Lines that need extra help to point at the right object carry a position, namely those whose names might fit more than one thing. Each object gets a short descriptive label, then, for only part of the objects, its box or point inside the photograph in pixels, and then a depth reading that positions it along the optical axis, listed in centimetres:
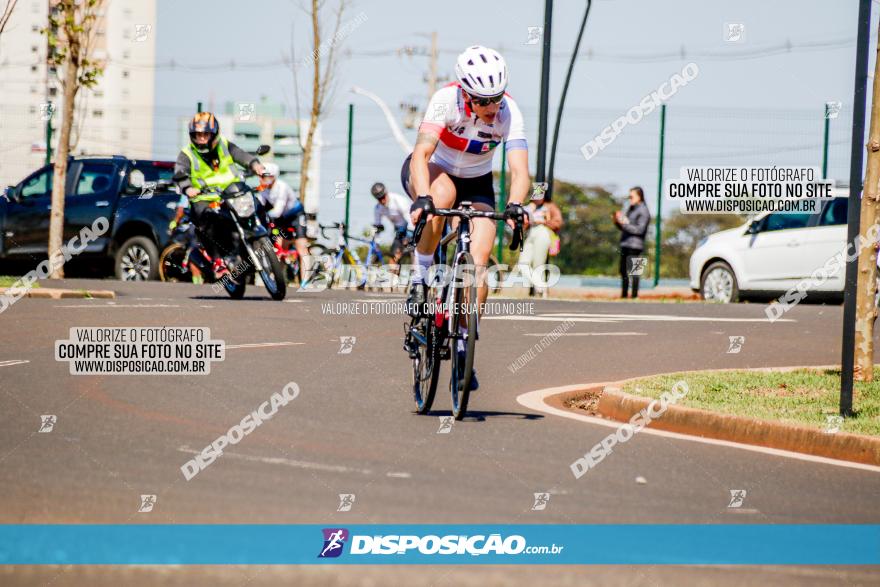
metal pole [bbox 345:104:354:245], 2738
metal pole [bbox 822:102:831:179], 2895
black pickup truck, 2131
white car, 2089
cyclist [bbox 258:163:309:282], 2081
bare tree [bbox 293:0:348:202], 2884
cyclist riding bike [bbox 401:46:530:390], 834
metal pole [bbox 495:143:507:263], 2869
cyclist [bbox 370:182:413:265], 2255
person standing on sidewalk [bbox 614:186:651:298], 2311
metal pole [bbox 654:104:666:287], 2833
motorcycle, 1616
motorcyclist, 1612
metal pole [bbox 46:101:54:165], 2818
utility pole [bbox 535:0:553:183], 2628
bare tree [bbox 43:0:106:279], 2056
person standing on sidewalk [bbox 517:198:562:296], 2314
